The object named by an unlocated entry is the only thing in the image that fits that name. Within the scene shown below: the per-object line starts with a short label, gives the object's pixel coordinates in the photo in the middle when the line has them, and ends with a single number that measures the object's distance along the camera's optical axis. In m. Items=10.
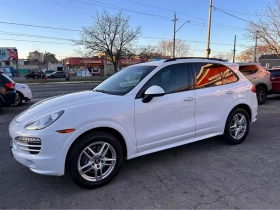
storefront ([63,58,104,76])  55.56
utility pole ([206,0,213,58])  18.59
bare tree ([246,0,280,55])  22.67
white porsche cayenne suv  2.76
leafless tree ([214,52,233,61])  73.35
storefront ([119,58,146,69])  57.44
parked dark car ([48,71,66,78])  42.75
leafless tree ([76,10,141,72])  33.46
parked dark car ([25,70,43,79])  42.22
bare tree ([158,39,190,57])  65.49
